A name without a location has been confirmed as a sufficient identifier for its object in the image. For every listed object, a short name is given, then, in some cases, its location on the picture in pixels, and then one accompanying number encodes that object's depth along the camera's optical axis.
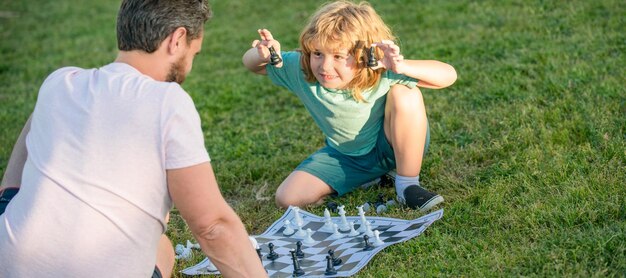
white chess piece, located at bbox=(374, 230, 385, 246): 4.24
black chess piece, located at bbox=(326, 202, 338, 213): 5.04
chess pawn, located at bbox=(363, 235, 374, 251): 4.24
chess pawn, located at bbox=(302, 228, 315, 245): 4.52
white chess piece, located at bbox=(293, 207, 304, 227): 4.68
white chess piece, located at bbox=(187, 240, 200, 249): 4.55
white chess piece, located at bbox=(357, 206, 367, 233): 4.48
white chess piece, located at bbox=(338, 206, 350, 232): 4.59
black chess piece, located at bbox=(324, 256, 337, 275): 3.99
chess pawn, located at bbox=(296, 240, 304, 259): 4.30
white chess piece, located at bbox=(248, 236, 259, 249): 4.38
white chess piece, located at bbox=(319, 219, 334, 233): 4.64
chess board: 4.12
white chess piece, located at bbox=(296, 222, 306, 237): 4.61
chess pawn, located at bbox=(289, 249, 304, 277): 4.08
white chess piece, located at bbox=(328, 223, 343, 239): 4.52
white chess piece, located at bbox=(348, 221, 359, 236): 4.48
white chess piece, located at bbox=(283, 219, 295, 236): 4.66
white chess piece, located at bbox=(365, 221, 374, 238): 4.37
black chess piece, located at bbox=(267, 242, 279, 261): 4.29
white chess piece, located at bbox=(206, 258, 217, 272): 4.15
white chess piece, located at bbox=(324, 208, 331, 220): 4.70
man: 2.97
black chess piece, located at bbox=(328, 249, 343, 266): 4.11
